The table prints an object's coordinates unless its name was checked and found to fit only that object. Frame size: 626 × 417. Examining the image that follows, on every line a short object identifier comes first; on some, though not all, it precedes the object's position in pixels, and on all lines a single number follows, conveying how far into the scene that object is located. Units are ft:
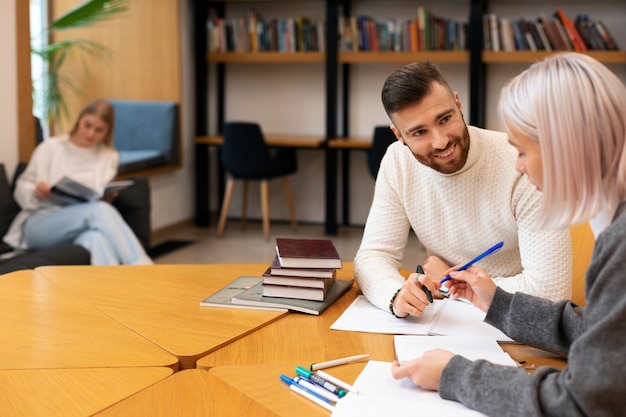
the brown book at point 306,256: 6.02
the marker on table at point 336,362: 4.73
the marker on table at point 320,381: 4.33
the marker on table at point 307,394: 4.22
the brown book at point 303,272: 6.05
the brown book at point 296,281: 6.08
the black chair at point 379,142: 18.72
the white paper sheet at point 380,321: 5.53
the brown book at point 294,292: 6.09
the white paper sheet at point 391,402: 4.07
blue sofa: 20.68
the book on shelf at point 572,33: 19.56
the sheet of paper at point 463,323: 5.41
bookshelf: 20.15
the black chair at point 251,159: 19.75
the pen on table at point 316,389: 4.29
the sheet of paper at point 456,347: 4.86
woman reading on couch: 13.75
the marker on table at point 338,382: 4.37
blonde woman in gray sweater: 3.53
